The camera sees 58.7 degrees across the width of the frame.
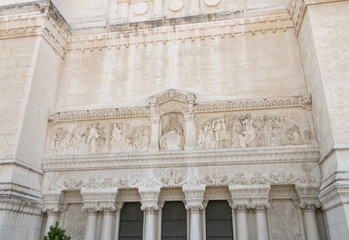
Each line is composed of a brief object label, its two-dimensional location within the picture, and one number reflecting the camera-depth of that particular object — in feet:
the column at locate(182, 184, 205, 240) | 34.40
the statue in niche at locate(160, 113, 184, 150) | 38.06
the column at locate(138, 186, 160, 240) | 35.17
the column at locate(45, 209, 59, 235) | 37.63
